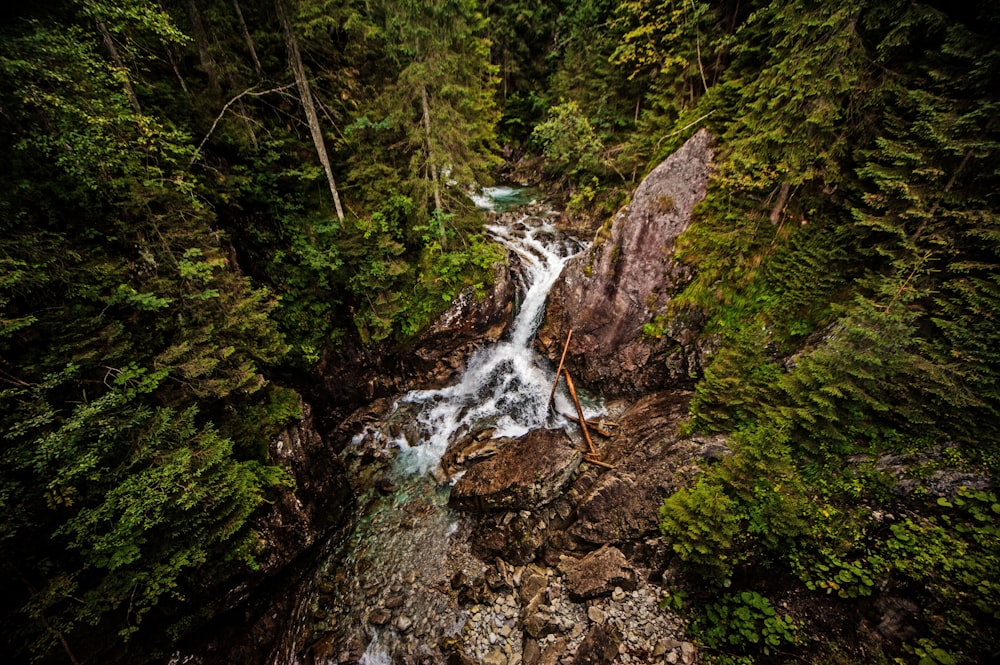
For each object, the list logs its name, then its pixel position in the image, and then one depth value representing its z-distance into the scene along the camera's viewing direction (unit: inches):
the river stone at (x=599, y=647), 209.0
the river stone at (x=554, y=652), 222.1
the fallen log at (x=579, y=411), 361.7
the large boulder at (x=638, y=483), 263.1
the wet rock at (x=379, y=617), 269.9
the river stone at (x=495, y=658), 233.8
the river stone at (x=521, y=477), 315.9
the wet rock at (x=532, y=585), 262.8
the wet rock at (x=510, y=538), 293.3
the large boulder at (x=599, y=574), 241.6
